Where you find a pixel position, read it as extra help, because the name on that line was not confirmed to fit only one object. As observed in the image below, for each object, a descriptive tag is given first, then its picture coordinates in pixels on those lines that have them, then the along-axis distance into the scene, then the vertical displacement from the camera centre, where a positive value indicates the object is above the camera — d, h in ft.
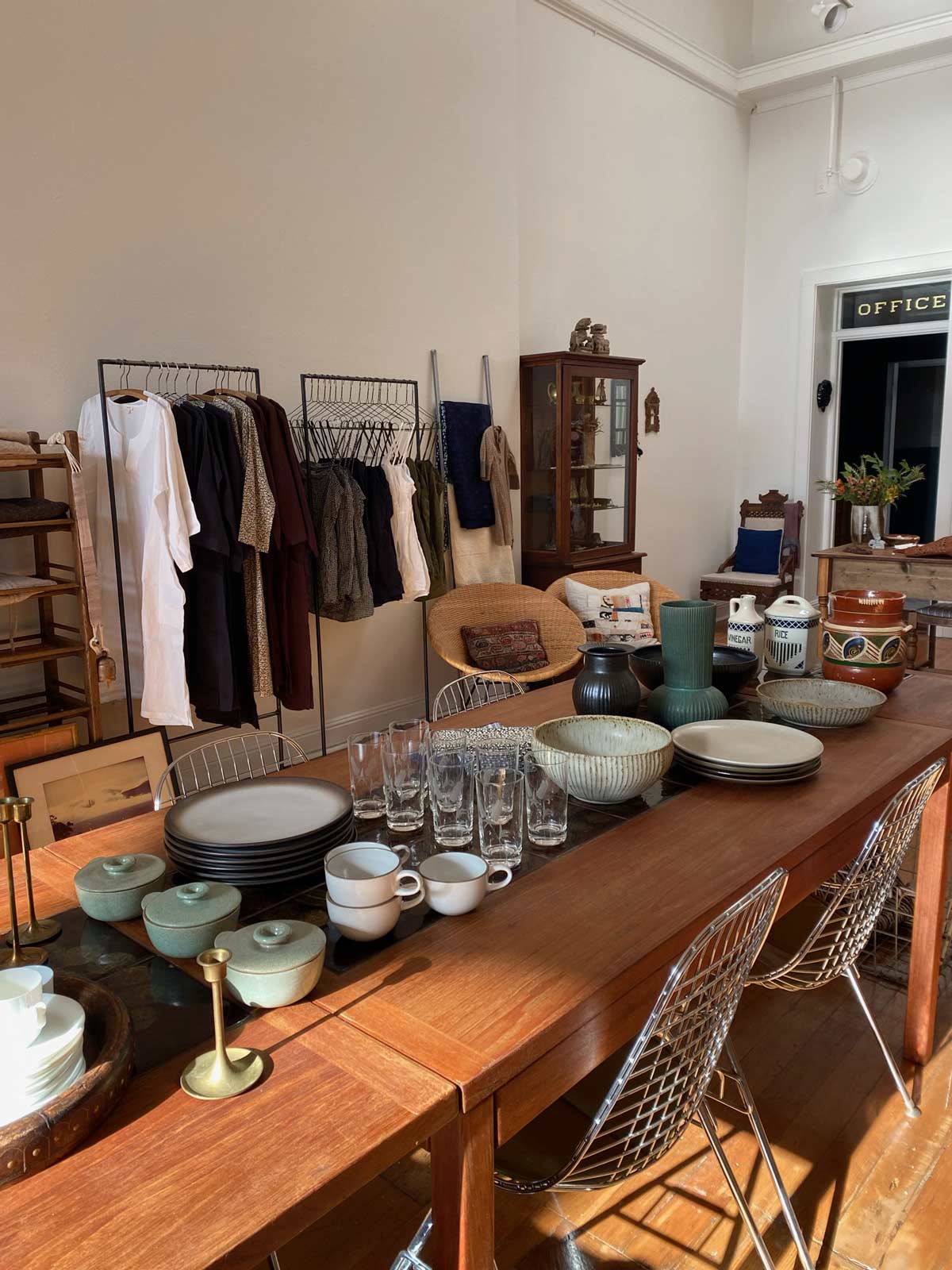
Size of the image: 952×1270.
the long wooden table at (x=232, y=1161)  2.90 -2.24
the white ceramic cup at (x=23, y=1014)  3.28 -1.79
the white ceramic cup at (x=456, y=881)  4.83 -2.05
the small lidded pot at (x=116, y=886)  4.83 -2.01
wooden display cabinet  18.03 +0.20
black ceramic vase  7.21 -1.59
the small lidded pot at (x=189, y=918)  4.40 -1.99
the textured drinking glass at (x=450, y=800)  5.67 -1.90
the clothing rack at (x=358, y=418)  14.42 +0.85
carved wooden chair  23.77 -2.69
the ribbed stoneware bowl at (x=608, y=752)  6.08 -1.87
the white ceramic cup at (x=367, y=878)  4.56 -1.93
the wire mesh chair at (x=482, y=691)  11.30 -2.97
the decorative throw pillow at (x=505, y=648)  15.47 -2.81
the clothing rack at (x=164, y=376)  11.11 +1.28
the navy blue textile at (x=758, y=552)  24.50 -2.14
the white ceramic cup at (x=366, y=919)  4.59 -2.08
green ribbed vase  7.38 -1.56
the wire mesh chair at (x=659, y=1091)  4.55 -3.11
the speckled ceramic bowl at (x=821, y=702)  7.72 -1.92
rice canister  8.91 -1.53
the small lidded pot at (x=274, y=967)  4.06 -2.03
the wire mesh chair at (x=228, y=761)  12.98 -3.94
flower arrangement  19.57 -0.47
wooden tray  3.14 -2.10
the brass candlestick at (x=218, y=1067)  3.46 -2.21
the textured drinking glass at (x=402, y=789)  5.89 -1.89
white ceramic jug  8.75 -1.44
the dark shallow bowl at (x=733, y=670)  8.11 -1.68
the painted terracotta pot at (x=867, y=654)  8.64 -1.67
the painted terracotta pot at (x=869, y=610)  8.57 -1.27
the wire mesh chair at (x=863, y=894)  6.26 -2.86
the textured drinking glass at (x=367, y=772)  6.06 -1.86
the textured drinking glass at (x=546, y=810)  5.73 -1.98
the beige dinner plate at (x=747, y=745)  6.65 -1.99
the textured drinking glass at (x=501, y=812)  5.42 -1.90
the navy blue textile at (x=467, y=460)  16.53 +0.18
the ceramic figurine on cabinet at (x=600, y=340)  18.83 +2.44
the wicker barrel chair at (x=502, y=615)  15.75 -2.40
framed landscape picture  10.25 -3.36
